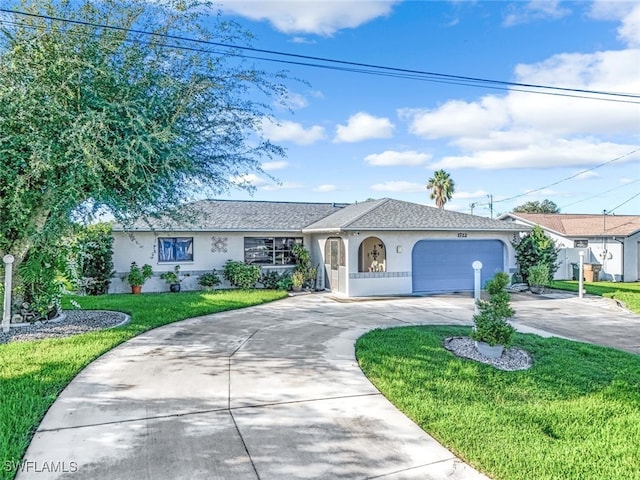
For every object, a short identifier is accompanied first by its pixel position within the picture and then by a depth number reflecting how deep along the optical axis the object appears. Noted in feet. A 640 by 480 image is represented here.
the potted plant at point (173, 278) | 50.34
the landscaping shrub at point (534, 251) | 53.67
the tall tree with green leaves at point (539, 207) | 180.58
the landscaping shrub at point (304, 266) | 53.01
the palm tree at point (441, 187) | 110.73
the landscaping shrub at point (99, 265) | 46.34
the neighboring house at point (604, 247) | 67.97
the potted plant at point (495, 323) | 21.47
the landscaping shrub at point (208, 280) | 51.65
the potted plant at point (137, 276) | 48.52
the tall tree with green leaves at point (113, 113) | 22.50
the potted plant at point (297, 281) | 51.44
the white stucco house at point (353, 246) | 48.21
